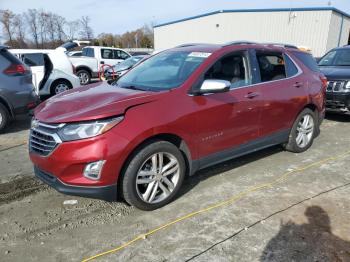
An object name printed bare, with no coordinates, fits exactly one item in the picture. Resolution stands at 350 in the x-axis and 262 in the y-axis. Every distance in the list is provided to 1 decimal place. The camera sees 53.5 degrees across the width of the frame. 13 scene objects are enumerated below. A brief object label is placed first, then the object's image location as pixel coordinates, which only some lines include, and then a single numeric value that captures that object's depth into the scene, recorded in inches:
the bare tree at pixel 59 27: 2484.0
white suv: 393.4
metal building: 1003.9
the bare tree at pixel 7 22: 2290.8
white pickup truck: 658.8
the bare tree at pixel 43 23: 2436.0
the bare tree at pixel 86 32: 2632.9
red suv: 130.3
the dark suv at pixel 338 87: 300.0
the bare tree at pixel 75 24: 2581.2
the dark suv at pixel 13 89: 267.1
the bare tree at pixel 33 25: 2407.7
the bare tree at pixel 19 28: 2301.3
